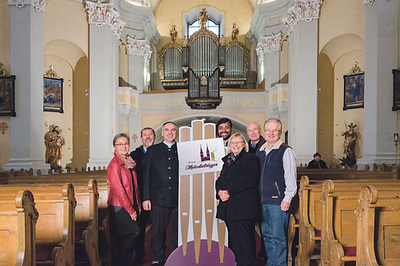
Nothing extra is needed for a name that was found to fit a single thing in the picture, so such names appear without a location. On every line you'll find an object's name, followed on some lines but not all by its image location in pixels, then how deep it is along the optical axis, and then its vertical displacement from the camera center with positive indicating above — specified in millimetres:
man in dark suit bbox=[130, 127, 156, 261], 4805 -410
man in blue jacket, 3990 -544
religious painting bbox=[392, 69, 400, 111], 9297 +991
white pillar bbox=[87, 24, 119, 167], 12773 +1339
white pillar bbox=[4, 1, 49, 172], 9750 +1026
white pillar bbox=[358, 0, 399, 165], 9422 +1169
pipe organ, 17422 +3144
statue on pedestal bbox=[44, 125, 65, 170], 12891 -502
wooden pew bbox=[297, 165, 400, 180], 6344 -705
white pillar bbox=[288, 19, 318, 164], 12504 +1309
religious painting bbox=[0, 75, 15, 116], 9648 +875
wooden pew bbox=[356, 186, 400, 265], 2788 -719
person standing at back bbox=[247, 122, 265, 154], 4797 +7
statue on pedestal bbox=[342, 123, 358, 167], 12711 -392
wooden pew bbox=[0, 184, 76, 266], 3477 -801
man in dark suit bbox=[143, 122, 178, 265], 4516 -626
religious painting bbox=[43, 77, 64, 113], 13609 +1272
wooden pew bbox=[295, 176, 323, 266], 4246 -861
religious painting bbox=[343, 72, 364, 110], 12992 +1346
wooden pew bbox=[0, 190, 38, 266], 2596 -675
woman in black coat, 3879 -633
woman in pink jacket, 4012 -696
